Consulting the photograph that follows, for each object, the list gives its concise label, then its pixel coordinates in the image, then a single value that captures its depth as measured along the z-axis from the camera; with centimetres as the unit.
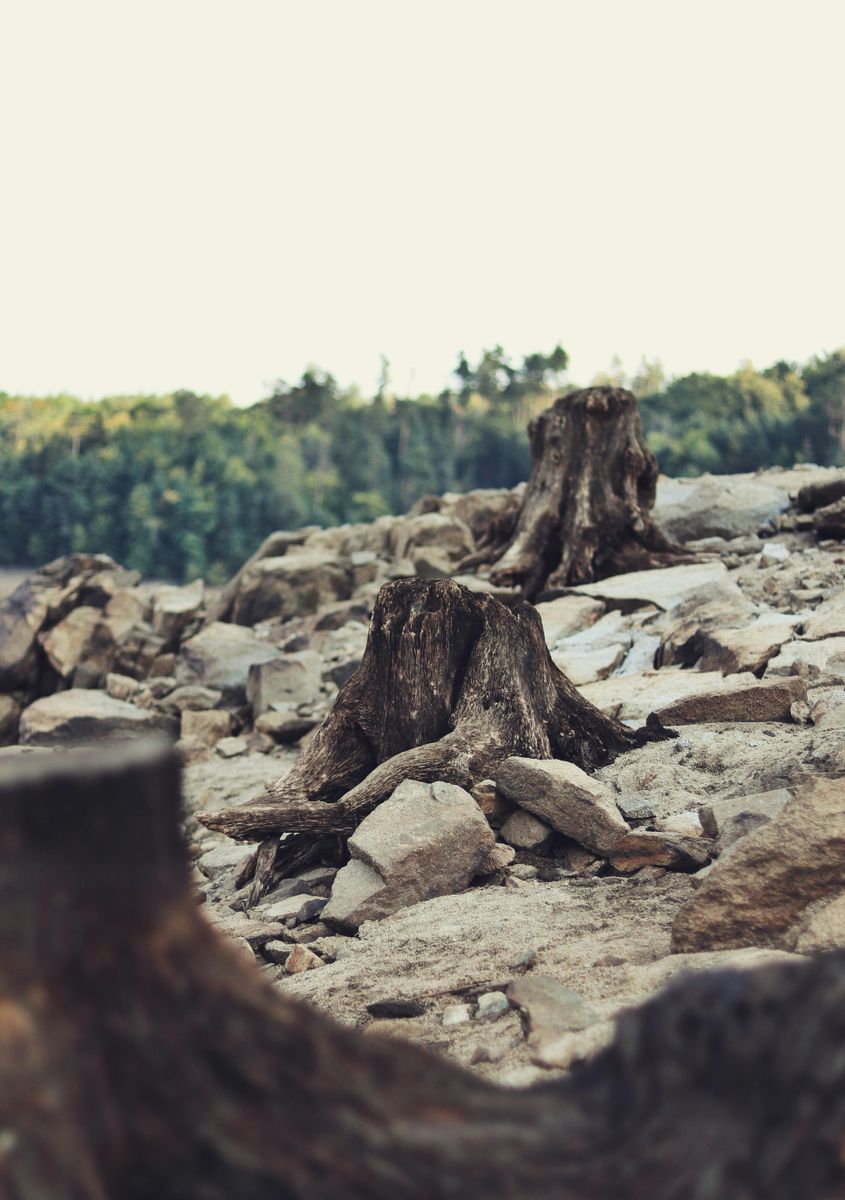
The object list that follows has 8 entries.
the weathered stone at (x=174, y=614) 1512
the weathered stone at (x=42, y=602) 1462
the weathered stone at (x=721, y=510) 1323
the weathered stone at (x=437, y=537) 1578
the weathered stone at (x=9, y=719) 1336
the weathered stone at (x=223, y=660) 1238
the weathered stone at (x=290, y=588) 1585
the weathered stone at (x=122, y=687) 1323
